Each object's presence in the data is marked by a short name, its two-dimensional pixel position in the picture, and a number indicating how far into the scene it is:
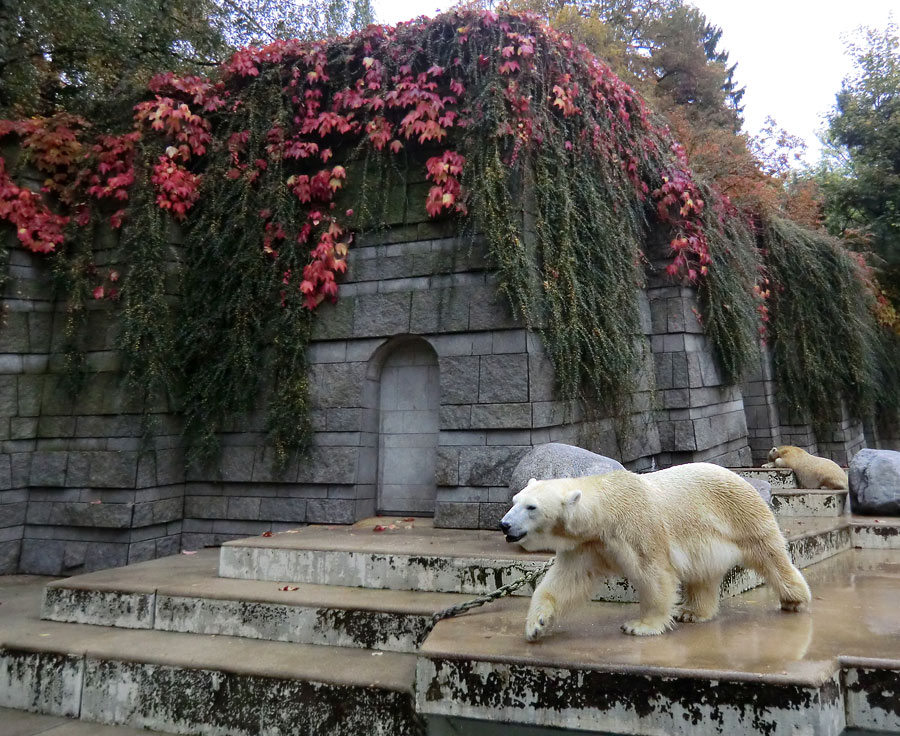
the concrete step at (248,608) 3.77
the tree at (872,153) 13.04
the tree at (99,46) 7.26
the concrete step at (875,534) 5.27
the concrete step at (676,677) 2.42
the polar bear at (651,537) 2.81
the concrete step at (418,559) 4.09
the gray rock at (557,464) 4.81
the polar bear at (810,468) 6.75
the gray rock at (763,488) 5.28
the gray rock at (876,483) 5.84
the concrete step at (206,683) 3.23
